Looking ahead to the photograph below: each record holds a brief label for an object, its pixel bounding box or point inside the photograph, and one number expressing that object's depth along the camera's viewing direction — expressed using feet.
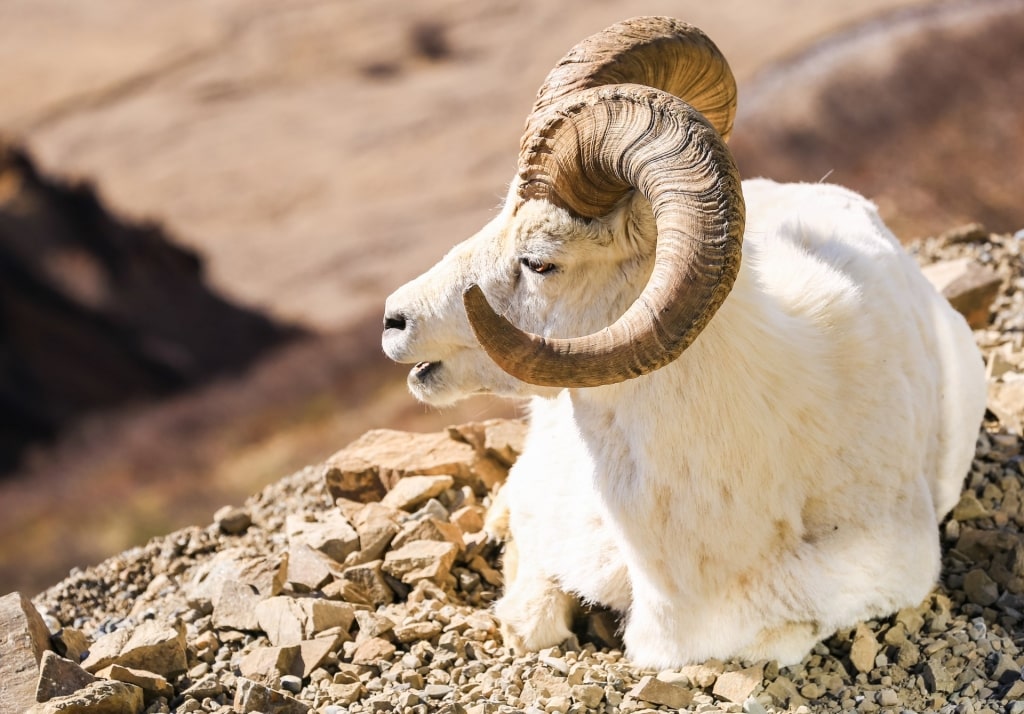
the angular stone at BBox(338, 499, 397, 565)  39.68
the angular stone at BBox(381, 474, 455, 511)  42.78
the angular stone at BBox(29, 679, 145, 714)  29.58
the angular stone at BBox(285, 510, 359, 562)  39.99
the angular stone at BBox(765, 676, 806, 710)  30.60
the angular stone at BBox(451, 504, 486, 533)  42.11
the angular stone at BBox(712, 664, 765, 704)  30.48
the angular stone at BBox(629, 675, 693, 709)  30.73
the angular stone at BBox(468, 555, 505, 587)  40.09
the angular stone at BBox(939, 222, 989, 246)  58.23
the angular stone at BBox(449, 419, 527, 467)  45.85
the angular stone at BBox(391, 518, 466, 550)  39.73
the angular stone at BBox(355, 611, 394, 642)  35.17
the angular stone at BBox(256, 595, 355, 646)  35.40
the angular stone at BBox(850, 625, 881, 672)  31.53
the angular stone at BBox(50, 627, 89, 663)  35.50
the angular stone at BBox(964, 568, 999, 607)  34.09
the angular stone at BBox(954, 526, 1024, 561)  35.47
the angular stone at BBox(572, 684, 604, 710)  30.73
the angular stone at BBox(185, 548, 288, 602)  38.37
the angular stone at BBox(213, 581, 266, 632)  37.11
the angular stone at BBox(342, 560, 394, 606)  38.01
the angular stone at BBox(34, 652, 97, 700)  30.83
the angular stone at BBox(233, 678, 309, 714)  30.99
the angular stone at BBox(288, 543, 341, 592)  38.19
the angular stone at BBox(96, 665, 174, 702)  32.48
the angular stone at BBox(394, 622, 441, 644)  34.65
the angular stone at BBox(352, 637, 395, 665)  34.17
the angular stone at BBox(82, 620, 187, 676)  33.53
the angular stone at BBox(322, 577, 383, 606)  37.63
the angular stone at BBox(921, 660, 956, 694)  30.76
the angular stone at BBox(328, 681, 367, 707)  32.17
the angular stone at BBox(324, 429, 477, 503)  45.01
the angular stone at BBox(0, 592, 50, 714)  31.53
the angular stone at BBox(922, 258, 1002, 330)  49.96
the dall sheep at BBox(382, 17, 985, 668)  28.96
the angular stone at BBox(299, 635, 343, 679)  34.01
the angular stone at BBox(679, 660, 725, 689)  31.42
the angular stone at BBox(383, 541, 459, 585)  38.19
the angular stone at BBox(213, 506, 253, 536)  47.24
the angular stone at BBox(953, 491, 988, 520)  38.17
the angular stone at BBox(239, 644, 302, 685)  33.65
